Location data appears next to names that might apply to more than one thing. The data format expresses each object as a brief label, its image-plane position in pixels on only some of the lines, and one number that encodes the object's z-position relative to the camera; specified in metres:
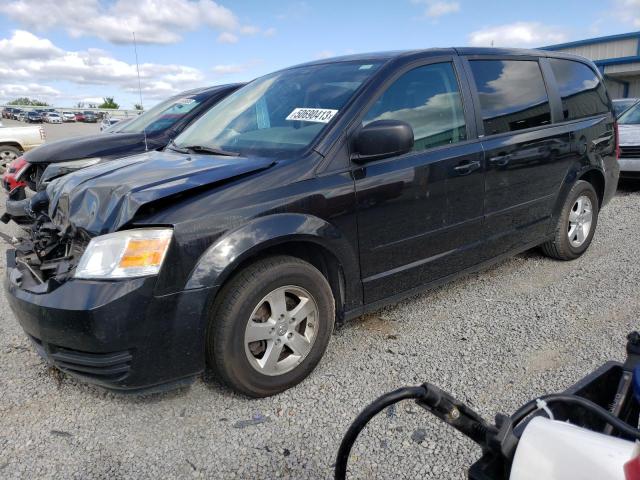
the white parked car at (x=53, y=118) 46.34
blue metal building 22.94
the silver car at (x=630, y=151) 7.91
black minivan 2.32
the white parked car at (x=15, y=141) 11.21
